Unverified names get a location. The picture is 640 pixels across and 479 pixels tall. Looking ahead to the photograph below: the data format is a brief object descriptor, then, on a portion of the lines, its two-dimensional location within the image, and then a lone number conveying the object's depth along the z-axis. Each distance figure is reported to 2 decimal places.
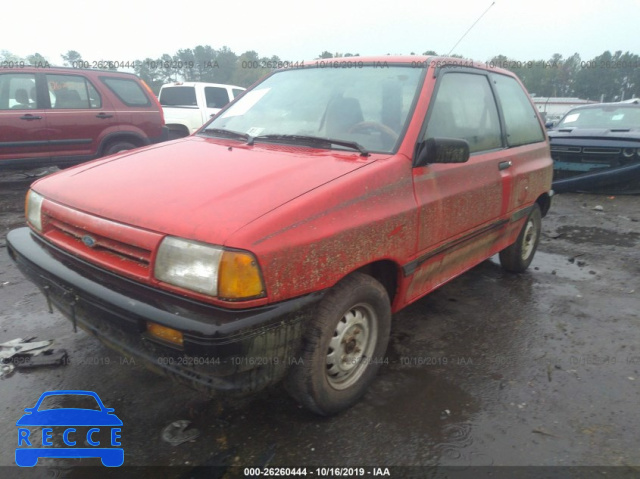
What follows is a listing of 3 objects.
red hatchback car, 1.76
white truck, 10.20
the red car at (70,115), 6.64
